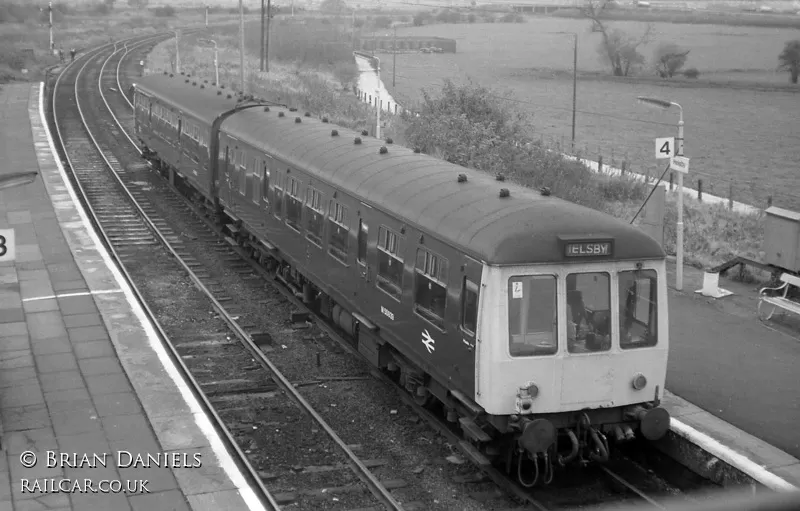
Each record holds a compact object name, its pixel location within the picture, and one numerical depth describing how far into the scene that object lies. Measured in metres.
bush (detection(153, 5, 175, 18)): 131.25
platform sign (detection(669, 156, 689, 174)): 16.97
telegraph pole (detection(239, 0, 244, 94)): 41.66
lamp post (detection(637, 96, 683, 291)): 17.06
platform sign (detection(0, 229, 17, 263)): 11.12
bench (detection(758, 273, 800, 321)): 15.27
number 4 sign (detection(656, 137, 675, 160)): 17.25
